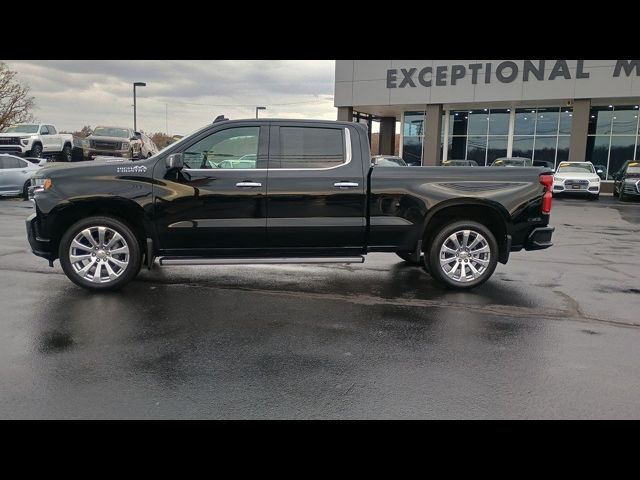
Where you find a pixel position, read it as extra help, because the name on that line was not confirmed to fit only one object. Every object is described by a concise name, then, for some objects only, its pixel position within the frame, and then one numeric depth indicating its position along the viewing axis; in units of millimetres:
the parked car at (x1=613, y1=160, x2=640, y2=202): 23500
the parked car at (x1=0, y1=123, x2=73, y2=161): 25188
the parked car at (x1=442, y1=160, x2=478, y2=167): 26406
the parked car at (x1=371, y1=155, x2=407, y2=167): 25348
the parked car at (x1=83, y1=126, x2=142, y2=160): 23703
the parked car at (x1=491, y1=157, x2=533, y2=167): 26109
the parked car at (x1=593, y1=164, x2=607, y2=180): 32281
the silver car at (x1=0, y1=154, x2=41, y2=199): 18786
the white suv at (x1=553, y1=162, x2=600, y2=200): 23656
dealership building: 29531
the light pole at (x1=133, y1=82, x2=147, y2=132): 36625
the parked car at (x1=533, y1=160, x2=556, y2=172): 31992
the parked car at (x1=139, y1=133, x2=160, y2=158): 25047
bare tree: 43438
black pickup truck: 6309
